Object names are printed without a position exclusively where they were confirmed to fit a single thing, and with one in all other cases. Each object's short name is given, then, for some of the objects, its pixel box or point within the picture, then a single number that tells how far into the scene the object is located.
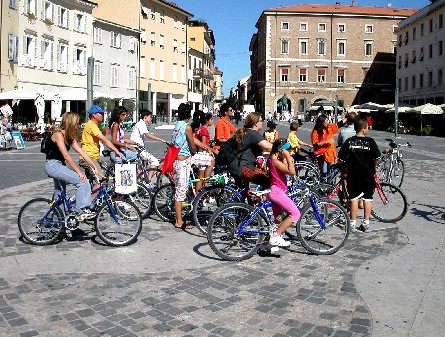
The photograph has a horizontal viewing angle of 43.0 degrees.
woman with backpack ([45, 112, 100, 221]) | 7.29
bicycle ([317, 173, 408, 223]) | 9.28
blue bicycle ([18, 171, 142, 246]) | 7.43
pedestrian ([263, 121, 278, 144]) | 12.44
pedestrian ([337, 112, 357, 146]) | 10.82
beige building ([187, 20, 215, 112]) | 75.75
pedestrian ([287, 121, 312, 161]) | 12.42
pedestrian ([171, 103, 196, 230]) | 8.48
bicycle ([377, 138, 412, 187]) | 12.77
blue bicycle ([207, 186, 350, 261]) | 6.88
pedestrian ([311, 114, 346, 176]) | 11.25
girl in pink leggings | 6.89
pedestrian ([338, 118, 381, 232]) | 8.20
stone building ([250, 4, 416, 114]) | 87.06
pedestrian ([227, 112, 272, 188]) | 7.31
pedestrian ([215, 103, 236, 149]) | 10.70
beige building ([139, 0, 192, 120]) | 60.25
